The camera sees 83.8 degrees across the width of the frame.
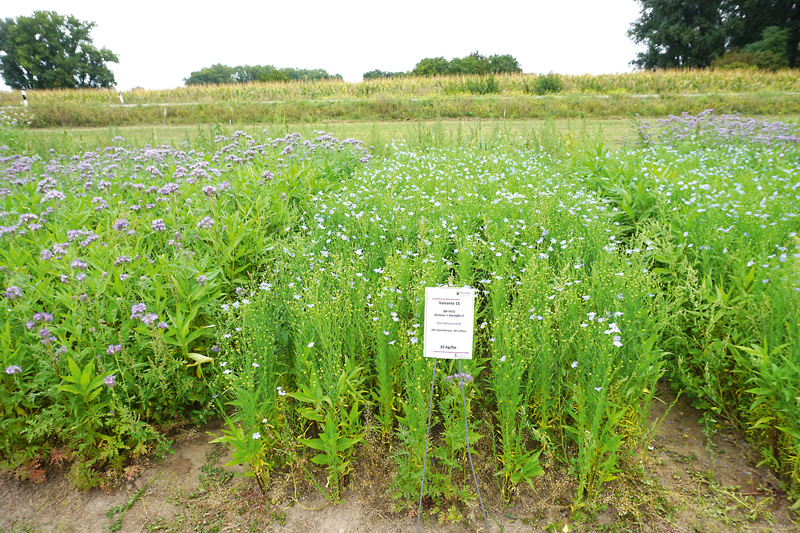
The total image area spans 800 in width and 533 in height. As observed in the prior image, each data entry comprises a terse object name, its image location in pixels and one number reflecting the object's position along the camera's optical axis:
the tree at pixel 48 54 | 45.12
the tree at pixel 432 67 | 43.31
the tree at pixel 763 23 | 31.36
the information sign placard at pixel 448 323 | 2.28
